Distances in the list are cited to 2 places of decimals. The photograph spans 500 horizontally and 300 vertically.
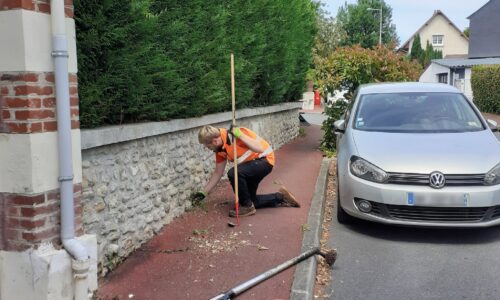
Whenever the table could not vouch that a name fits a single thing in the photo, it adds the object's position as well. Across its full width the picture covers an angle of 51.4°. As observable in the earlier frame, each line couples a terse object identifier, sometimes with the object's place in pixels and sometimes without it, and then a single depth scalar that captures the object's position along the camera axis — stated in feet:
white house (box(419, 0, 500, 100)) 148.56
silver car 18.28
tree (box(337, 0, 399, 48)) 237.86
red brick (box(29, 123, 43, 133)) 11.44
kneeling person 20.25
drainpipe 11.72
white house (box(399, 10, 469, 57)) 226.99
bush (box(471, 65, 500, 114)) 85.66
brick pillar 11.28
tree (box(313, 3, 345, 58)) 122.52
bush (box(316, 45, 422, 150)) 40.24
